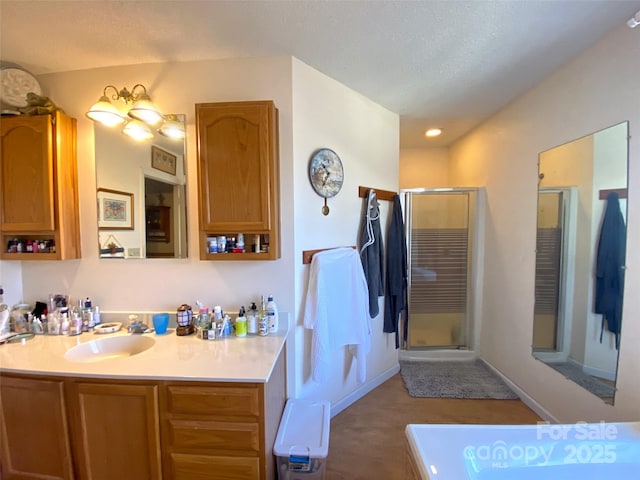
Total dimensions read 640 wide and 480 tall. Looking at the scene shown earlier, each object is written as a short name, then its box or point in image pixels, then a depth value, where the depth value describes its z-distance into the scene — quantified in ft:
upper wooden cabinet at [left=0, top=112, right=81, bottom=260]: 5.27
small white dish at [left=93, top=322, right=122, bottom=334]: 5.48
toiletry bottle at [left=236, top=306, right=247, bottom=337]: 5.31
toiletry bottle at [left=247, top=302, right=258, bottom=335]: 5.41
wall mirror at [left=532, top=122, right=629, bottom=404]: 4.92
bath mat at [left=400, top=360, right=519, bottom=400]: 7.64
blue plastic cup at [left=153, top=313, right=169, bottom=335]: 5.44
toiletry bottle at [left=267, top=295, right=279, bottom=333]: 5.46
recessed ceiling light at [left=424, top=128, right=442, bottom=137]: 9.93
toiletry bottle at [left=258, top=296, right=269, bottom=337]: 5.34
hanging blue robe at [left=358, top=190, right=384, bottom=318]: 7.27
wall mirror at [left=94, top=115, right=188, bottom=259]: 5.61
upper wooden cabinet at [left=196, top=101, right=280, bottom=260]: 4.91
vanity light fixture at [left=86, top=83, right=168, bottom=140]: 4.99
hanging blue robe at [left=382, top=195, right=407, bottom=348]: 7.94
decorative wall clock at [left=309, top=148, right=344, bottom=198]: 6.04
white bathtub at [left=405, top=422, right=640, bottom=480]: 3.59
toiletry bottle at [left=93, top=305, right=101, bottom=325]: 5.69
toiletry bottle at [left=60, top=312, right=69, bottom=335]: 5.45
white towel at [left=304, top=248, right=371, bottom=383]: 5.72
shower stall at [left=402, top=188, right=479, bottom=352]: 9.66
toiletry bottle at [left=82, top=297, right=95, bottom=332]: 5.61
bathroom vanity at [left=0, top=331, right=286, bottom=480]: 3.90
